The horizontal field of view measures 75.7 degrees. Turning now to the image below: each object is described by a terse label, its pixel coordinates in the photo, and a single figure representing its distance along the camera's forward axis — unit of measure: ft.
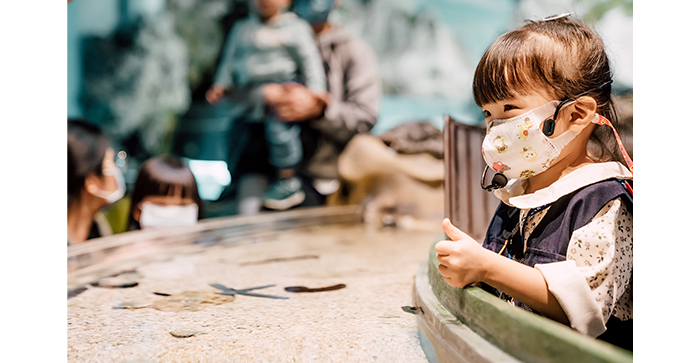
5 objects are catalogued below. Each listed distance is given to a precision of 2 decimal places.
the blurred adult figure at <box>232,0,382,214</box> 13.84
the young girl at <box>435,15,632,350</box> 2.28
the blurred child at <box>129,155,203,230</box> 8.62
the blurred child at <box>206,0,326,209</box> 13.32
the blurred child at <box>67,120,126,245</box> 8.38
